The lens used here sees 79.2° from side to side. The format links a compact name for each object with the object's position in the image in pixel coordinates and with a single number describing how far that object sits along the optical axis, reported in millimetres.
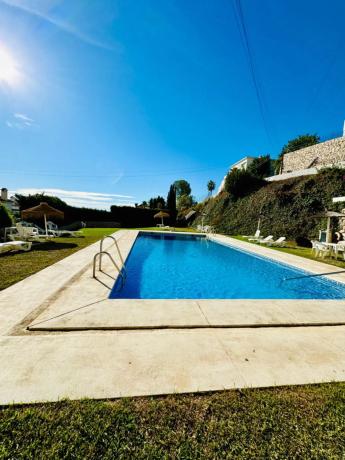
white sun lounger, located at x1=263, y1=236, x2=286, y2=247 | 13105
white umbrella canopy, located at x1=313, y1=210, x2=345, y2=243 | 9584
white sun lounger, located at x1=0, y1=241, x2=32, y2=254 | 8145
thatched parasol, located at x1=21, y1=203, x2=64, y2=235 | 11469
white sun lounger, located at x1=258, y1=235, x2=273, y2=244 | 13602
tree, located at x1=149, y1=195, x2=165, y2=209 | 40094
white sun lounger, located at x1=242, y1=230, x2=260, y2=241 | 15260
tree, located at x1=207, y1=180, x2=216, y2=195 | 47969
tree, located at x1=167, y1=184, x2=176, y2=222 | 36406
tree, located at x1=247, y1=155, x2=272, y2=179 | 33903
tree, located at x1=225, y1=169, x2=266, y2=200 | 23892
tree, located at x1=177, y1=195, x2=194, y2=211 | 41625
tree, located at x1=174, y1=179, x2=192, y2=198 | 60406
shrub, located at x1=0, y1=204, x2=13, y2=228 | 11945
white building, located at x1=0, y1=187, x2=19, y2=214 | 16825
